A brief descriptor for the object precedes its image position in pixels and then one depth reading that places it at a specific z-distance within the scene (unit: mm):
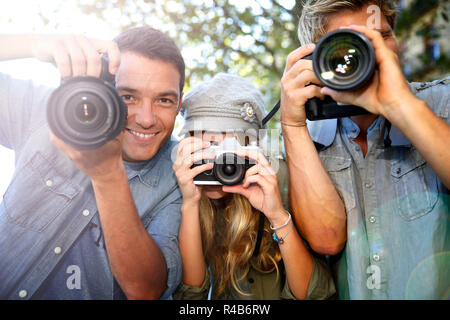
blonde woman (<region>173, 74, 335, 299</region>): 1187
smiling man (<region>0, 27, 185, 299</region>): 1020
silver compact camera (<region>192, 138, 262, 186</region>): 1199
